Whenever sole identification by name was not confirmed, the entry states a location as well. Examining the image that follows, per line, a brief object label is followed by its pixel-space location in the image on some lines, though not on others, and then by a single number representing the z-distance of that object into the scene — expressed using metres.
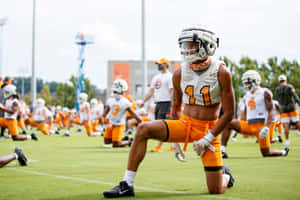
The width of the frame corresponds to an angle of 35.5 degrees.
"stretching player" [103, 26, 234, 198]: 5.55
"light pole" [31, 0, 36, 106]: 37.38
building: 81.00
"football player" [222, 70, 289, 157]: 10.50
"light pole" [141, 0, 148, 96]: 30.61
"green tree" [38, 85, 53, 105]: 82.05
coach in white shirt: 12.42
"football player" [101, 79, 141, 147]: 13.76
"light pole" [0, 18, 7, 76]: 62.06
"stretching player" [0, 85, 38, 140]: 15.27
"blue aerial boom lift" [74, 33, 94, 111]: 56.09
